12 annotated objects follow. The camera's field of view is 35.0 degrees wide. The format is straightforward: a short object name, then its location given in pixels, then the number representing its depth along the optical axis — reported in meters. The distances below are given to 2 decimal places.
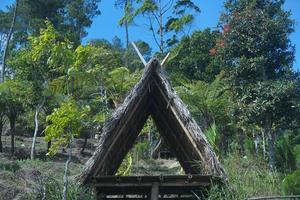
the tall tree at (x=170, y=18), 21.86
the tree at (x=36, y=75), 17.61
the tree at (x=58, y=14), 31.34
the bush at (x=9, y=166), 11.95
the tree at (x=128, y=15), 22.42
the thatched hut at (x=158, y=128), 8.16
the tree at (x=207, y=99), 16.47
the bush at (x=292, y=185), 8.75
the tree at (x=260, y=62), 12.12
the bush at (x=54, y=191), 7.20
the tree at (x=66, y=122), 7.08
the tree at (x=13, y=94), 17.41
